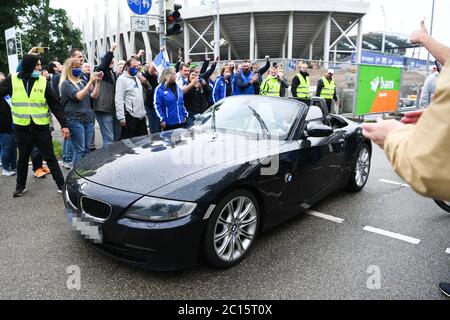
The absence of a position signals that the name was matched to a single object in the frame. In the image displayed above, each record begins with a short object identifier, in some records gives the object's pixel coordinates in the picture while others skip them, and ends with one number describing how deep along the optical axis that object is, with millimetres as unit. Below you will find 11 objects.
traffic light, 8060
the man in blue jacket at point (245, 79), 8781
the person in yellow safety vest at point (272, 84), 9141
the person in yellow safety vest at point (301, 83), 9367
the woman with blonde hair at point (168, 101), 5727
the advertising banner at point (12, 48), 10492
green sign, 12852
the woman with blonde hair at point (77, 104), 5188
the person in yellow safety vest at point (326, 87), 9852
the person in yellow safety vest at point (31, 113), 4586
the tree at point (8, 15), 18281
